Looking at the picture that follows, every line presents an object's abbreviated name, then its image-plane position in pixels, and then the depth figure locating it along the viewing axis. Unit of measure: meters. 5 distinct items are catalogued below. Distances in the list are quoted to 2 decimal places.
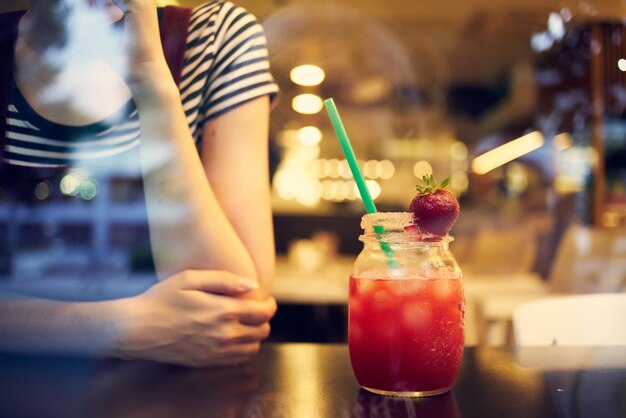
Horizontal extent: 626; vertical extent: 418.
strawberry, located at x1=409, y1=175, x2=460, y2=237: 0.86
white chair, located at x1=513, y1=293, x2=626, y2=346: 1.44
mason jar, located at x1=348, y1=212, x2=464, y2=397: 0.86
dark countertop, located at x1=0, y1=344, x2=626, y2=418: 0.77
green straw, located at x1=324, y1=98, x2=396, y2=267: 0.95
